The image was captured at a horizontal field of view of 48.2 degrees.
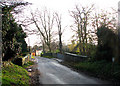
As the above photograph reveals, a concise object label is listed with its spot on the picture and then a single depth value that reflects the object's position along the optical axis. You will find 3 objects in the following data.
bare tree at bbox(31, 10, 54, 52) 44.20
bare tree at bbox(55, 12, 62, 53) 40.42
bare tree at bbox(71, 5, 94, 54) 18.63
